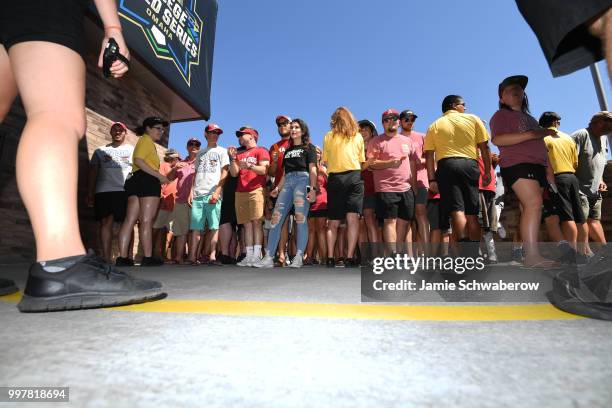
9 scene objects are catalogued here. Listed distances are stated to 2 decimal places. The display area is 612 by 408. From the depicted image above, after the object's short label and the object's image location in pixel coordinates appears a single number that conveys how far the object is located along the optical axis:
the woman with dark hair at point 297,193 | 4.16
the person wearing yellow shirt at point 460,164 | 3.08
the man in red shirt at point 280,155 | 5.07
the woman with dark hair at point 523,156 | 2.94
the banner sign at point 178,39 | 6.21
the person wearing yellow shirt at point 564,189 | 4.01
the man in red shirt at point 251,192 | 4.66
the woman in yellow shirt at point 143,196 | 4.15
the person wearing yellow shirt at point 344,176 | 4.20
